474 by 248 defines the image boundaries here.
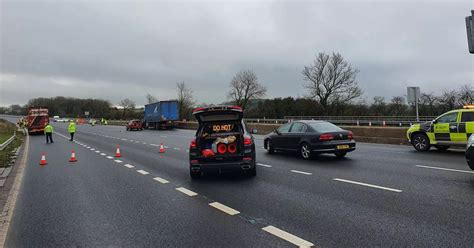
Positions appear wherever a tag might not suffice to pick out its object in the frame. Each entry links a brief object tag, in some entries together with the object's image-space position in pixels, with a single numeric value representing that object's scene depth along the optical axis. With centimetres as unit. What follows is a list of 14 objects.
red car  4776
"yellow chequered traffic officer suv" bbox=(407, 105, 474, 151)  1272
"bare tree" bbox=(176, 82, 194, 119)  8522
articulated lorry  4712
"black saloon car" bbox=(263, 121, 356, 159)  1197
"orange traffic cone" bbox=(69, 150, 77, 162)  1373
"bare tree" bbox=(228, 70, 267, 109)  8362
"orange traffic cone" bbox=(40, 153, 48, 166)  1291
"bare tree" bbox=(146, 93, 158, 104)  11824
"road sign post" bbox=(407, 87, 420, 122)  2003
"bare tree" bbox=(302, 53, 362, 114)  5818
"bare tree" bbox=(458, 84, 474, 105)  4960
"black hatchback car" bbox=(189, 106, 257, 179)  876
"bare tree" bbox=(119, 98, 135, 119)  13032
